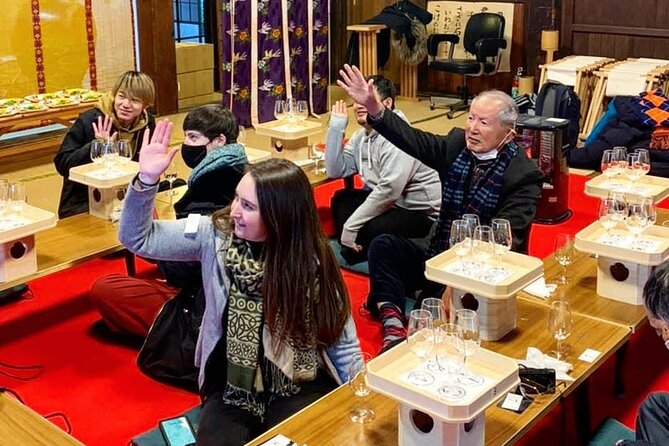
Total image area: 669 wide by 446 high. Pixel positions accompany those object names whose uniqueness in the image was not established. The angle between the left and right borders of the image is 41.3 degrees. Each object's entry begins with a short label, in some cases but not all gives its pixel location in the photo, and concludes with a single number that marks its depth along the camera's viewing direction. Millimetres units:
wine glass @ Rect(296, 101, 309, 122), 5148
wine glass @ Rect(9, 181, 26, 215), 3568
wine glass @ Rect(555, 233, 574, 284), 3404
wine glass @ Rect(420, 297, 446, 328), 2236
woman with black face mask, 3285
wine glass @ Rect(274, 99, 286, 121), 5156
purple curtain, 7965
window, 9828
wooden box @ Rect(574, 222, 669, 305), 3023
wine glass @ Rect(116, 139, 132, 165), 4168
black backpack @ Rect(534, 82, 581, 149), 6449
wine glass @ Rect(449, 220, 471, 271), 2914
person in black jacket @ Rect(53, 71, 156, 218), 4414
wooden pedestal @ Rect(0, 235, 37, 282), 3404
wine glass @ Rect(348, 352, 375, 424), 2270
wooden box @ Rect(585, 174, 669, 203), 3947
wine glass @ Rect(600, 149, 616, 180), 4238
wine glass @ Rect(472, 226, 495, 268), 2887
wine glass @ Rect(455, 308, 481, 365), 2195
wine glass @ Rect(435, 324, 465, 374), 2160
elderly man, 3479
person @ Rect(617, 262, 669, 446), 2033
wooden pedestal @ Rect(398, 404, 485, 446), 2035
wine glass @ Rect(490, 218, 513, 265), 2885
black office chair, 8836
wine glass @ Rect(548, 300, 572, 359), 2662
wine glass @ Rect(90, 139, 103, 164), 4059
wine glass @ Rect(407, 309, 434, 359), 2197
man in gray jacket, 4320
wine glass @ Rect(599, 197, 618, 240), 3242
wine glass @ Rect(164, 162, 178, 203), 4339
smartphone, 2727
